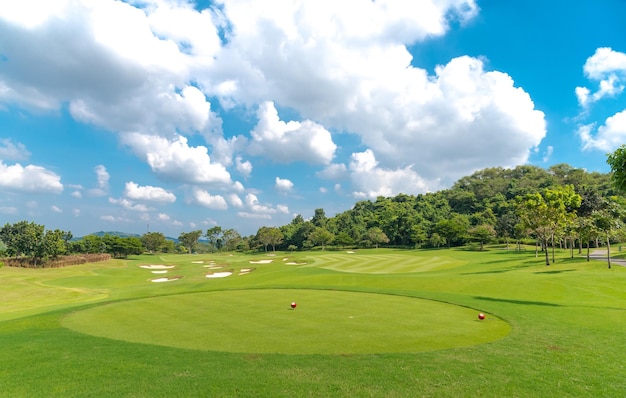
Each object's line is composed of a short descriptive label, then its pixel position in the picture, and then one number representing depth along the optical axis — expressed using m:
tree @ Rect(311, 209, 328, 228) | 128.05
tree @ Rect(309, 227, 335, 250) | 105.12
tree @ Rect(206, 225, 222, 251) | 130.12
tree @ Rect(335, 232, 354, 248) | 102.50
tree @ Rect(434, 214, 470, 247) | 82.00
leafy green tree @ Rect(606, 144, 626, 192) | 15.49
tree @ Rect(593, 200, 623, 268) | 34.72
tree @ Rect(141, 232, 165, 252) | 115.44
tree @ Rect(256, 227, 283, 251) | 109.81
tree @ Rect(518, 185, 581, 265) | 38.38
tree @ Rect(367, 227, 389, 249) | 98.12
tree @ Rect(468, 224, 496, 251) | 73.88
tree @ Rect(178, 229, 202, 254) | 128.00
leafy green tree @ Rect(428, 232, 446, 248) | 83.66
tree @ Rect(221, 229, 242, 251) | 133.38
